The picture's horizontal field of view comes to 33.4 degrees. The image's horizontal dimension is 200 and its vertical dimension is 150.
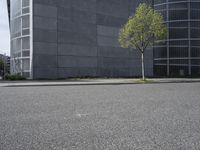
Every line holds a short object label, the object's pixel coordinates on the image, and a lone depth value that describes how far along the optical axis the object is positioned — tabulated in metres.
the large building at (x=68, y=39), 46.25
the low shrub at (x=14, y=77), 41.61
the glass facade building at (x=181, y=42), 73.18
